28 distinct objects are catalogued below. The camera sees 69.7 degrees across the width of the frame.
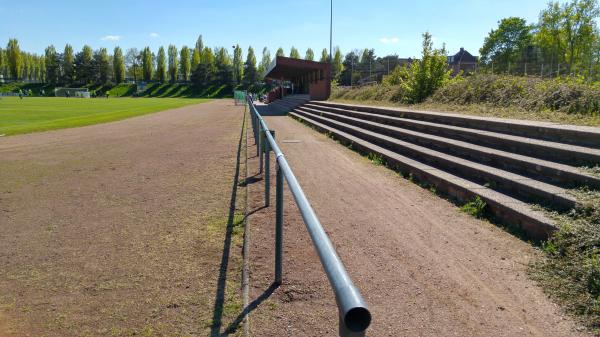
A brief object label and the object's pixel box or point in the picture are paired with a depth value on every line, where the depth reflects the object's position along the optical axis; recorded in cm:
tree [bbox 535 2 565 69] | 5725
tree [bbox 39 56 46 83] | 12381
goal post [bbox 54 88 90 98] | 9256
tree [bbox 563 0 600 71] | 5534
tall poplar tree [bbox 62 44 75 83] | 11225
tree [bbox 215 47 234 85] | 10381
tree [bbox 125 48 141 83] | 12606
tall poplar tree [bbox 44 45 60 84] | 11262
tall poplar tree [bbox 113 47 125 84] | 11856
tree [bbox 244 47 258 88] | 10462
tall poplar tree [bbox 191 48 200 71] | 12138
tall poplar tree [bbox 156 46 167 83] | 12138
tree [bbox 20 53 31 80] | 13250
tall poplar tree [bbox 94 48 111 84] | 11288
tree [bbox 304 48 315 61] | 13479
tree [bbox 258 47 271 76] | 12825
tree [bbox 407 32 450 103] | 1823
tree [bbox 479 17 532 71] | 7469
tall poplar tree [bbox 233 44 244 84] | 10751
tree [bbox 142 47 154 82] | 12138
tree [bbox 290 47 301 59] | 13260
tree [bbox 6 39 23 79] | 12188
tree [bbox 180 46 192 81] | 12044
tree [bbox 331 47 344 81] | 11004
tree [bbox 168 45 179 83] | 12231
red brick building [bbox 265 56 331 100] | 2975
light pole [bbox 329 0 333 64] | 4012
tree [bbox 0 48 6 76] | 12188
